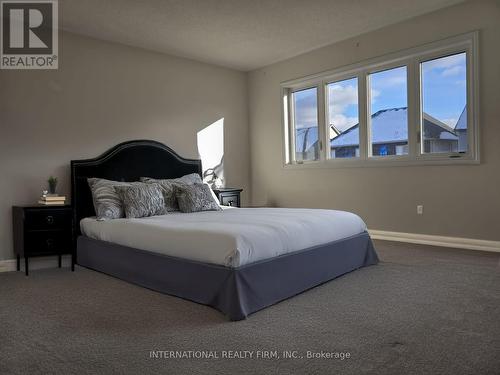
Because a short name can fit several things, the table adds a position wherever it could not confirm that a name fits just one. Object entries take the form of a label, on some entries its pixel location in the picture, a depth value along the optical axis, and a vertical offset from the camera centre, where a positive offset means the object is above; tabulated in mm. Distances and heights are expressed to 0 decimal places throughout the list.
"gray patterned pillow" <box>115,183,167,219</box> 3963 -44
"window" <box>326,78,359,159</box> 5402 +1037
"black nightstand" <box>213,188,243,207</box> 5481 -24
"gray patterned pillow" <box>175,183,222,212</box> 4379 -43
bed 2574 -438
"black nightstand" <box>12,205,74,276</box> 3805 -326
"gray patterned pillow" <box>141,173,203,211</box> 4449 +107
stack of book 4012 -25
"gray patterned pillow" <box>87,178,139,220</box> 3977 -38
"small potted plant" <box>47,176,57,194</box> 4188 +142
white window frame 4223 +1118
